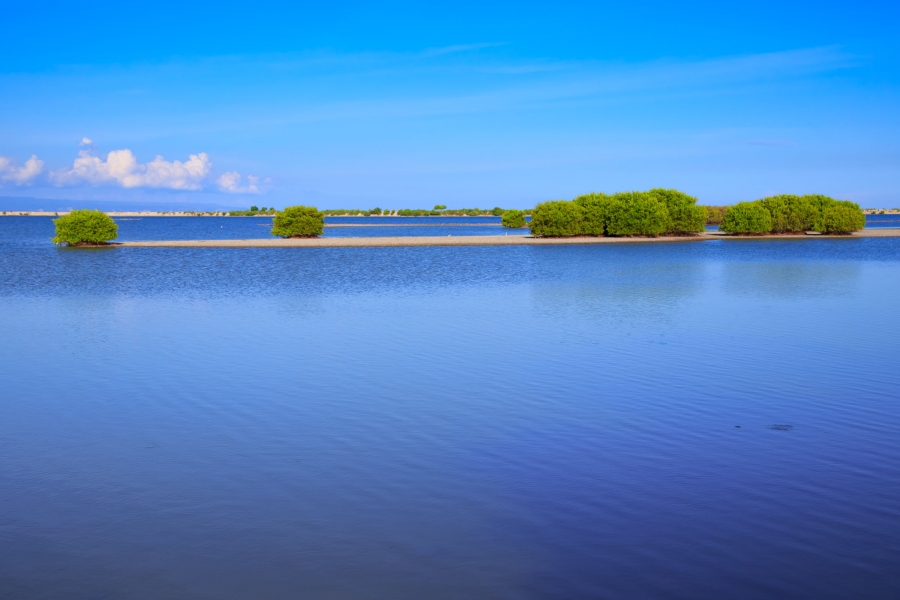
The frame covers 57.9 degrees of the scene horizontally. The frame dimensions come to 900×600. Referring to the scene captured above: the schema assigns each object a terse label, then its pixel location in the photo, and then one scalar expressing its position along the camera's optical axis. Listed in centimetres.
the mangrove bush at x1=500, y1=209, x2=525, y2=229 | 12962
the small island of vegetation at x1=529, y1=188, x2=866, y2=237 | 8644
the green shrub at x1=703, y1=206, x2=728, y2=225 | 15838
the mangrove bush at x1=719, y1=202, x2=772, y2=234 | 9256
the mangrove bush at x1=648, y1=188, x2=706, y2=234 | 9062
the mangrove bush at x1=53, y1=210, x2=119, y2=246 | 7100
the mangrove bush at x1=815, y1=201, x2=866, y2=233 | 9562
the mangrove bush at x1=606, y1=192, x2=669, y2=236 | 8662
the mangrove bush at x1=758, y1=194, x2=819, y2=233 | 9600
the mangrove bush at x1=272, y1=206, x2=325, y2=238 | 8406
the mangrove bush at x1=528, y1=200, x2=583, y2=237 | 8550
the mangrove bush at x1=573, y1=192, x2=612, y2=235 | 8769
